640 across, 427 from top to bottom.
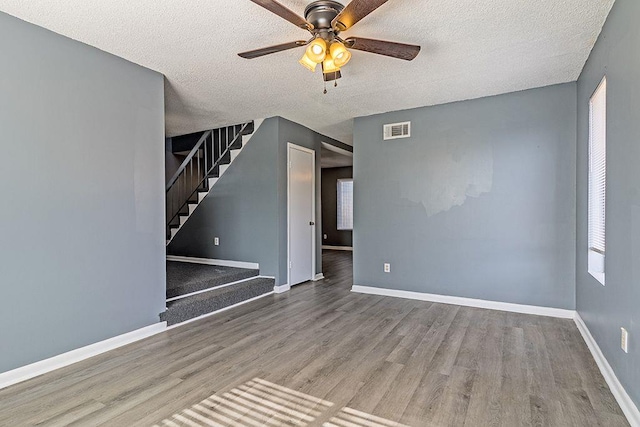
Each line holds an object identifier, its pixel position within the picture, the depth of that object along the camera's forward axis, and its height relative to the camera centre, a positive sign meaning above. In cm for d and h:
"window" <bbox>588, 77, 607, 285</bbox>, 252 +25
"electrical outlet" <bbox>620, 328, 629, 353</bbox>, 189 -78
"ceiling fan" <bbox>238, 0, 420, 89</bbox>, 190 +114
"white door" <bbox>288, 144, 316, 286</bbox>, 495 -8
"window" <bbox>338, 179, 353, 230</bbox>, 975 +14
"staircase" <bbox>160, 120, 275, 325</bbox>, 363 -87
